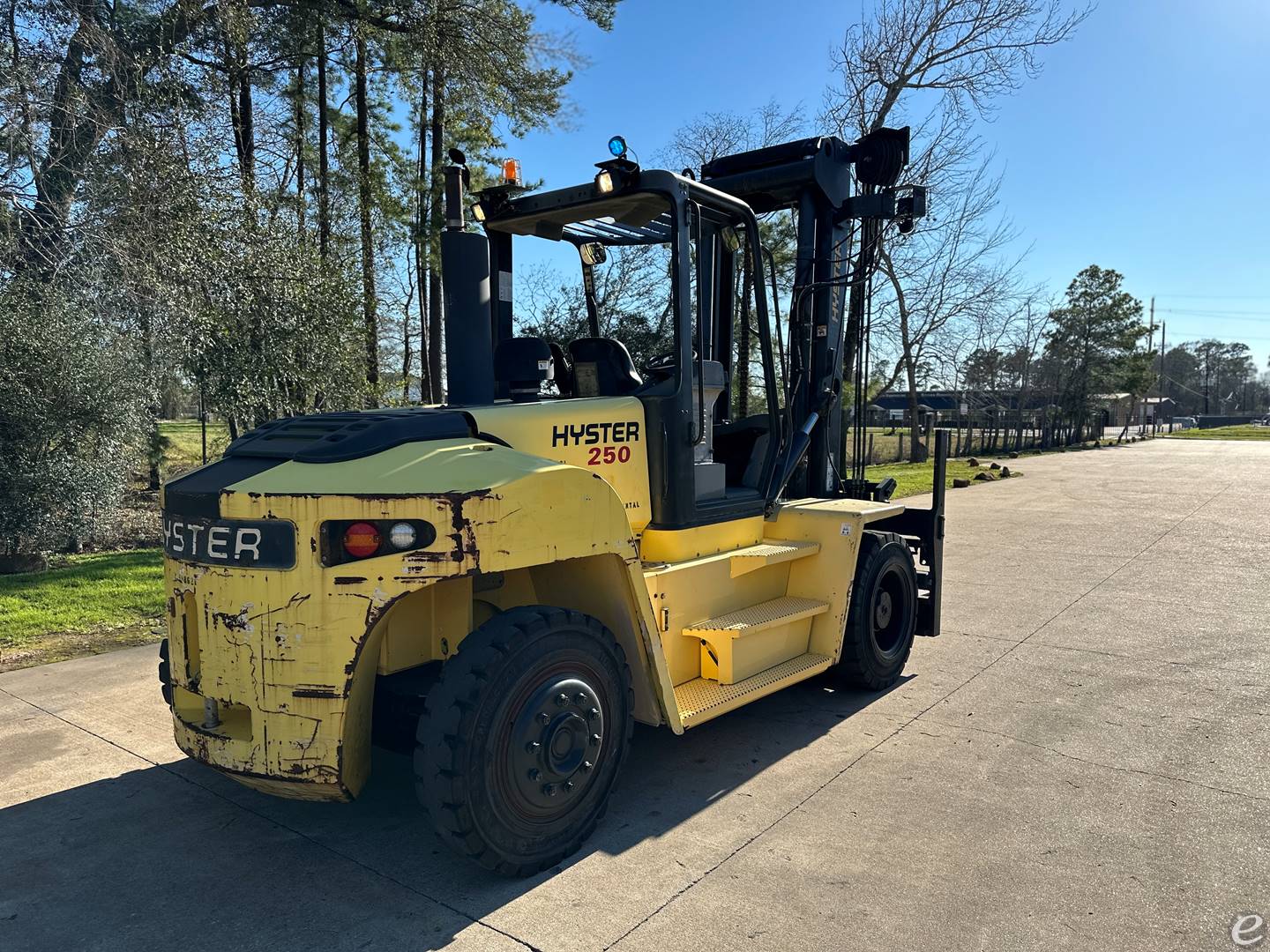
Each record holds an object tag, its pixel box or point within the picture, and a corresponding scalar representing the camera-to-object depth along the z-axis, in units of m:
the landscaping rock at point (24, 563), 9.23
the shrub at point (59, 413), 9.31
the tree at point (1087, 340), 42.84
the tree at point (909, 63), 17.98
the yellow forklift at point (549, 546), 2.96
